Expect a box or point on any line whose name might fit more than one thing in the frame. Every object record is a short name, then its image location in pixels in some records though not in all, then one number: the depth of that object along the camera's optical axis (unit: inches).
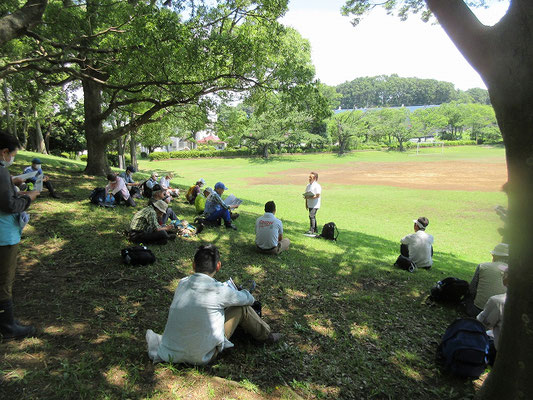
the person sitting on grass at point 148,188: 443.0
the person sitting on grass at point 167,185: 470.3
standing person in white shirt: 359.1
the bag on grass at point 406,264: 263.3
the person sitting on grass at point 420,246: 264.4
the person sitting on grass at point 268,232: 259.1
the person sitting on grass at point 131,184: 419.2
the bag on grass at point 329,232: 353.7
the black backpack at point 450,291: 191.0
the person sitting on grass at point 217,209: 327.9
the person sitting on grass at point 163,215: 254.7
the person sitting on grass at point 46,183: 333.7
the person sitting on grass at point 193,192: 439.8
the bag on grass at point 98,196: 349.4
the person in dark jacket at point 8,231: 113.7
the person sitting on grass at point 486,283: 166.9
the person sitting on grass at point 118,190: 352.8
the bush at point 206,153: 2170.3
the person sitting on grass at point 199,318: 111.5
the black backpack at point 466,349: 124.1
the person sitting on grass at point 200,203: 382.3
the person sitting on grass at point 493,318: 134.3
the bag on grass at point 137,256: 205.6
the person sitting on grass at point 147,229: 245.6
